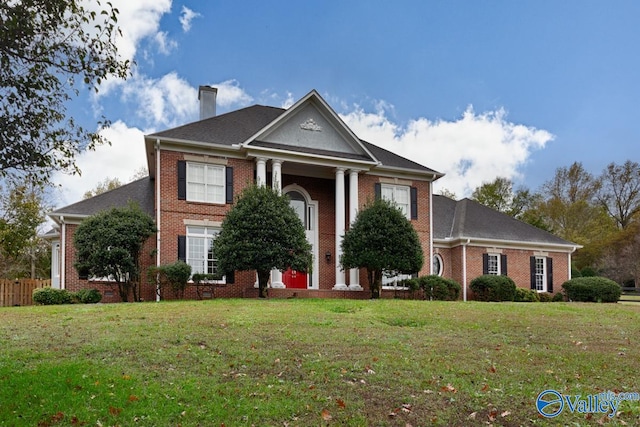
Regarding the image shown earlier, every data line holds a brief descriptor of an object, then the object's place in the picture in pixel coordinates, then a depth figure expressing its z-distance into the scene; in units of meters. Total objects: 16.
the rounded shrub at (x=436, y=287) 24.31
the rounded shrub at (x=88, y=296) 20.38
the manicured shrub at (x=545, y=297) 28.09
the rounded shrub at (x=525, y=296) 26.97
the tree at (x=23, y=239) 32.50
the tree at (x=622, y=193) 56.00
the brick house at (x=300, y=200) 22.03
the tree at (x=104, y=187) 47.50
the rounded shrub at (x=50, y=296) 20.09
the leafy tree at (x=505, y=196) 55.44
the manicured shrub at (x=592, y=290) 26.97
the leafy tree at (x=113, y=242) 19.38
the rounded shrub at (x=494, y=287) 26.09
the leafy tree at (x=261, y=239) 19.77
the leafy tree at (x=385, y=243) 21.77
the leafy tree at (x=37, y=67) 8.14
